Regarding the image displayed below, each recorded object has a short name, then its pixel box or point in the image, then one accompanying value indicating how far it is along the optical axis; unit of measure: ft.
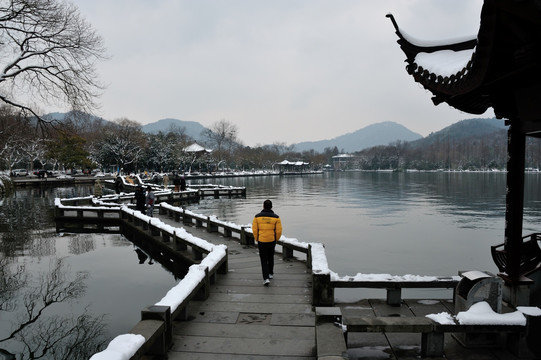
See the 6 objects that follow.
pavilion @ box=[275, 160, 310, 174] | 401.33
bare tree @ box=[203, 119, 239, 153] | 331.77
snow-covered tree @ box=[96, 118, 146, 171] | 227.40
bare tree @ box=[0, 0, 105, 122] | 56.13
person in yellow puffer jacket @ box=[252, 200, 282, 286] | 24.03
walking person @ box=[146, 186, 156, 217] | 63.74
